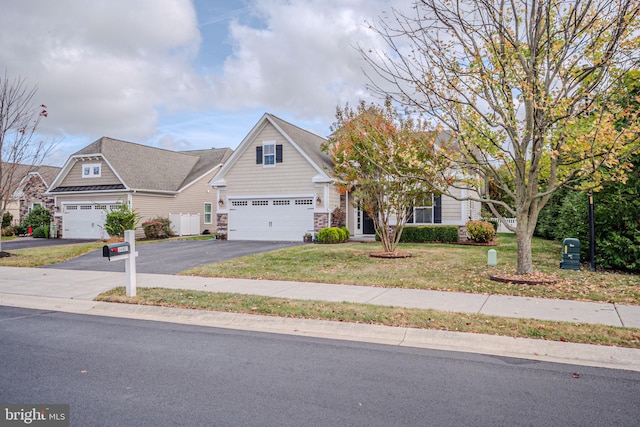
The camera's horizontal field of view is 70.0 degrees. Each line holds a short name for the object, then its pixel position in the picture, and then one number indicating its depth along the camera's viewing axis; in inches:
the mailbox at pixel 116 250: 335.3
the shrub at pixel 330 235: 836.6
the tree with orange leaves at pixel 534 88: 367.6
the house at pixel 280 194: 893.2
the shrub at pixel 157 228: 1037.8
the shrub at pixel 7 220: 1360.7
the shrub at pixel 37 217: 1184.8
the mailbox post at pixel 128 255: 347.3
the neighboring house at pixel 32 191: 1336.1
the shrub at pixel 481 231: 781.3
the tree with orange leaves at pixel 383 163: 560.0
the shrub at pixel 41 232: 1153.4
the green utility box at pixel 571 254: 461.0
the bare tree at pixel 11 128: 712.4
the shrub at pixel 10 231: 1272.1
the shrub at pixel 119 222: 934.4
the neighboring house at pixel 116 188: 1085.8
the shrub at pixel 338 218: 911.0
